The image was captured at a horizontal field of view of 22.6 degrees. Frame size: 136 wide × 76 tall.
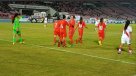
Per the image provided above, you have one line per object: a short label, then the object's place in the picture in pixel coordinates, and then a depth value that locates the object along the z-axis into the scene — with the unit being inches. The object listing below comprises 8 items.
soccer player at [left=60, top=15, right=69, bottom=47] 914.1
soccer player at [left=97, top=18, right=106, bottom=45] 1074.3
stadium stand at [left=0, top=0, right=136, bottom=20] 4343.0
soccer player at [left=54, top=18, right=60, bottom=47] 928.3
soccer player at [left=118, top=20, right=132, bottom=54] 781.9
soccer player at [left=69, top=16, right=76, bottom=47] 1034.1
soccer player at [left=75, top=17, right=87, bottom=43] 1099.9
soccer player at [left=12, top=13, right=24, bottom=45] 941.7
